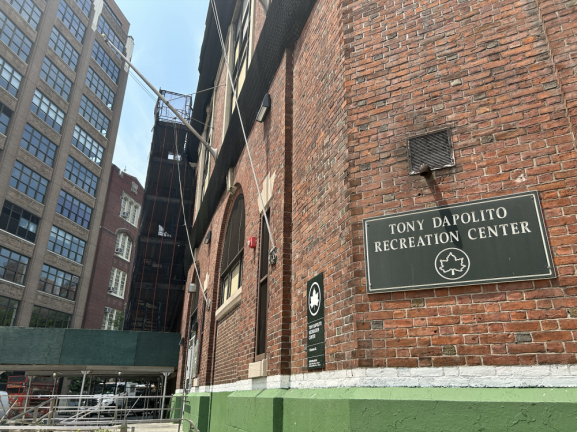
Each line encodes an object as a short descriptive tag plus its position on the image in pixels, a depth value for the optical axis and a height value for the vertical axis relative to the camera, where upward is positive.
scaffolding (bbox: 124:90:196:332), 32.22 +11.13
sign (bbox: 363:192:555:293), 4.20 +1.41
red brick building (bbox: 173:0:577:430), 4.11 +2.39
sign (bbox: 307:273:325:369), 5.52 +0.87
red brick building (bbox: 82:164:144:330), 44.81 +14.26
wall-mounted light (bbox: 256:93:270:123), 9.19 +5.51
